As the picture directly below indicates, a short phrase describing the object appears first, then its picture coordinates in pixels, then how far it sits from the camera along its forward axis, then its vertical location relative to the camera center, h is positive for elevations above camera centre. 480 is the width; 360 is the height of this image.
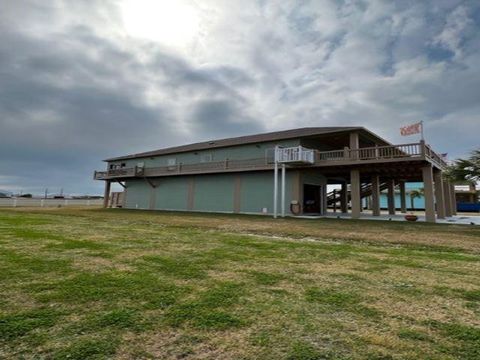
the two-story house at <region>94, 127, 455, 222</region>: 17.33 +2.91
